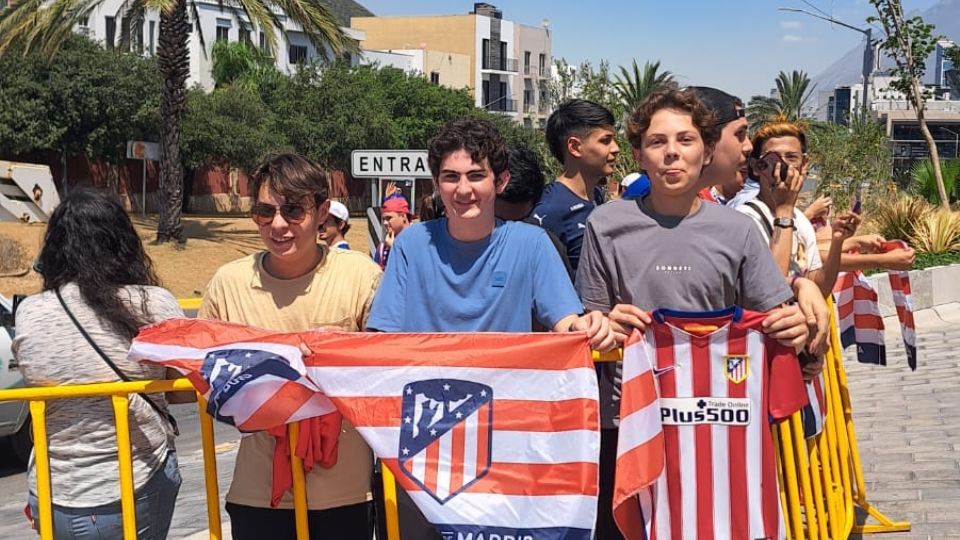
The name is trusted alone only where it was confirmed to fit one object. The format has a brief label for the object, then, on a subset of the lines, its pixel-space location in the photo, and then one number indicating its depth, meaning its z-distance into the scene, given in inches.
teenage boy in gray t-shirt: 142.2
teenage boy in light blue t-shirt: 145.5
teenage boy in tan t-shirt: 145.6
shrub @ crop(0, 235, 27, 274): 962.7
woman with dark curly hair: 148.3
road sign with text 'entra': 506.6
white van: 352.2
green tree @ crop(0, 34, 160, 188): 1514.5
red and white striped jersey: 142.3
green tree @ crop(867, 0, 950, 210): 851.4
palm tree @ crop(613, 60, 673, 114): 2780.5
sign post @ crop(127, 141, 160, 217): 1234.1
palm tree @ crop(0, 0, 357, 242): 888.3
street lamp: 1036.0
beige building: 3496.6
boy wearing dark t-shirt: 189.5
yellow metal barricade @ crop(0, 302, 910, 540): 145.5
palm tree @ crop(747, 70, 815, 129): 3075.8
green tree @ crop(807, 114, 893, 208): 866.8
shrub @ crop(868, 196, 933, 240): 683.4
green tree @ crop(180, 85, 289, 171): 1785.2
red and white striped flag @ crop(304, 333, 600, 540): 139.4
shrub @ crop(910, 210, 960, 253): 666.2
